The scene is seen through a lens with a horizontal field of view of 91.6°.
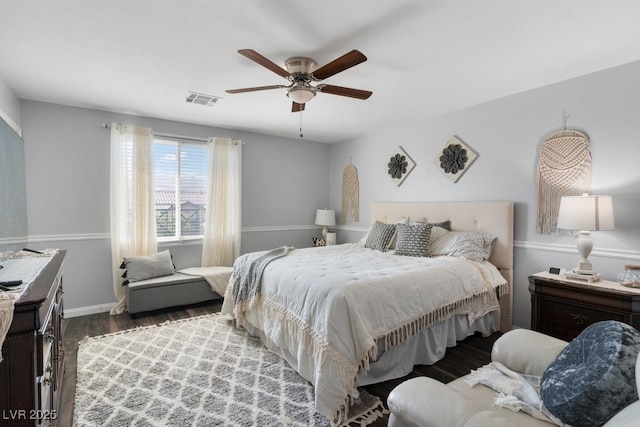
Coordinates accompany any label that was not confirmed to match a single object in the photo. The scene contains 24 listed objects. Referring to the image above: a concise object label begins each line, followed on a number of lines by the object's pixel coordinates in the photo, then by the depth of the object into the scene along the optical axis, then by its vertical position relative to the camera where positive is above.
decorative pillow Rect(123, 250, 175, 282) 3.79 -0.78
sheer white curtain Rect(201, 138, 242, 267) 4.61 +0.01
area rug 1.95 -1.33
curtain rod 4.27 +0.96
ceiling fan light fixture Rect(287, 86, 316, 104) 2.51 +0.91
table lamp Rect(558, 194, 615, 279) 2.43 -0.09
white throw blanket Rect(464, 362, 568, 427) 1.25 -0.82
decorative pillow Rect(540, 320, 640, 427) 1.01 -0.61
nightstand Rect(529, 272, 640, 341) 2.23 -0.76
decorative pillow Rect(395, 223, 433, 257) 3.41 -0.39
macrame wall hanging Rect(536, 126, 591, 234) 2.80 +0.32
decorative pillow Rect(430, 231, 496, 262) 3.20 -0.42
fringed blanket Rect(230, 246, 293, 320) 2.93 -0.73
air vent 3.36 +1.18
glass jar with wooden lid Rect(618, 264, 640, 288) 2.31 -0.54
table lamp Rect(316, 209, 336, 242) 5.47 -0.22
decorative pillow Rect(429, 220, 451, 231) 3.74 -0.24
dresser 1.16 -0.62
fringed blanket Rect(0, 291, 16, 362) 1.08 -0.39
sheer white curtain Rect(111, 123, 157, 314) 3.89 +0.08
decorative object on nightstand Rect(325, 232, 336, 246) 5.43 -0.60
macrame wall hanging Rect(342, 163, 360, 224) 5.36 +0.17
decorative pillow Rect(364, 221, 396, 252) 3.89 -0.40
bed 2.02 -0.78
